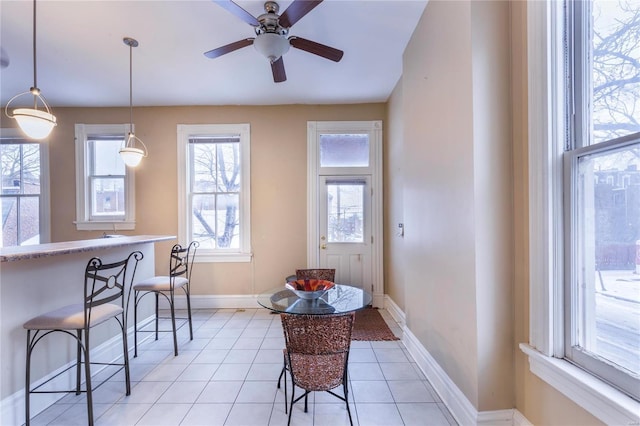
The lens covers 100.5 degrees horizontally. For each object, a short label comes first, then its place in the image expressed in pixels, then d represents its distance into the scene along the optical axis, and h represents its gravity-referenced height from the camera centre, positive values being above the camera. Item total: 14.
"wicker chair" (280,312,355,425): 1.54 -0.77
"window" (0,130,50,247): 3.75 +0.37
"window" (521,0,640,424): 1.06 +0.05
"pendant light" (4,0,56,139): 1.75 +0.64
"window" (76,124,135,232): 3.85 +0.50
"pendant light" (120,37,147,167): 2.75 +0.65
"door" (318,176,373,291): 3.82 -0.20
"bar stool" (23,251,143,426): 1.61 -0.66
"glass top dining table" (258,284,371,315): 1.74 -0.64
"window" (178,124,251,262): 3.86 +0.36
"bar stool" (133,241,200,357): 2.55 -0.68
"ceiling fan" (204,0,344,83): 1.75 +1.34
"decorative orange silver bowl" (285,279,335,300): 1.92 -0.56
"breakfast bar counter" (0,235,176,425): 1.61 -0.57
